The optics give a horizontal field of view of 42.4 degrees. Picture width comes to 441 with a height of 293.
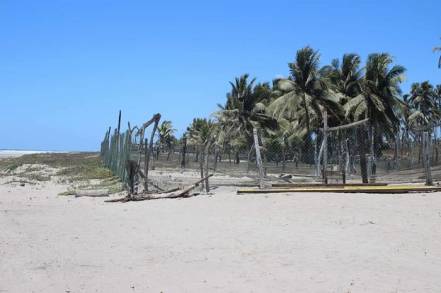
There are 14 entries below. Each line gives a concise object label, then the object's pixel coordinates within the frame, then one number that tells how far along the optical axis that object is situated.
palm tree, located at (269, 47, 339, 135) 34.31
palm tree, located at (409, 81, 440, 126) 61.19
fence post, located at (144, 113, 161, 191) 18.85
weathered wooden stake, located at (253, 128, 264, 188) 19.67
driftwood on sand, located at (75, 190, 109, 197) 19.34
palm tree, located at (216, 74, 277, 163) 39.38
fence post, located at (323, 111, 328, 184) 20.38
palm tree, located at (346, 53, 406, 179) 32.25
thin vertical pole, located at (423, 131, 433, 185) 17.14
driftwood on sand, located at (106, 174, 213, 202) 17.12
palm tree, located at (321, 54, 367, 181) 34.59
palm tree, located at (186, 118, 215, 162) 68.47
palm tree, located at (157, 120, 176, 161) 81.62
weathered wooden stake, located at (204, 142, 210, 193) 19.23
